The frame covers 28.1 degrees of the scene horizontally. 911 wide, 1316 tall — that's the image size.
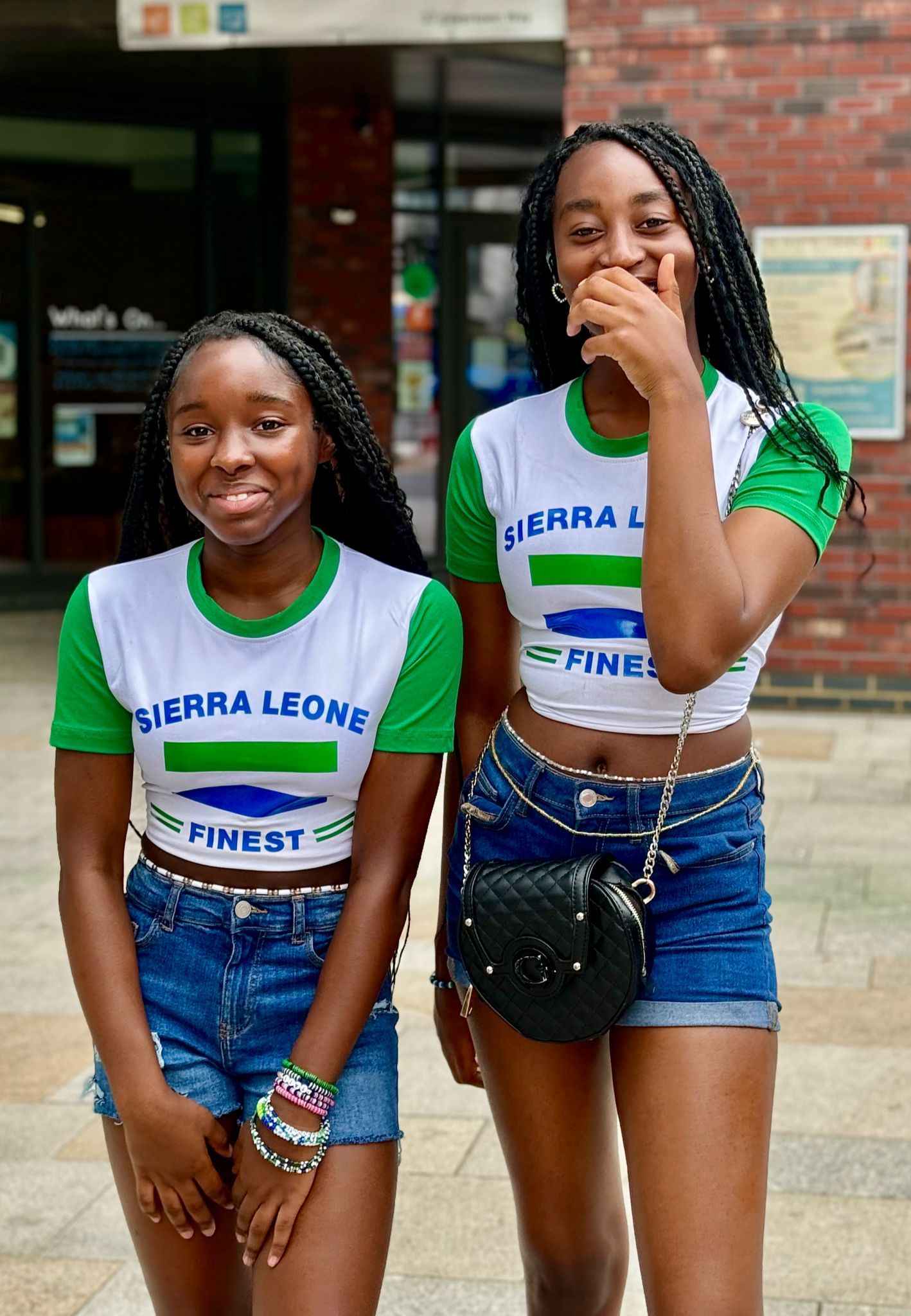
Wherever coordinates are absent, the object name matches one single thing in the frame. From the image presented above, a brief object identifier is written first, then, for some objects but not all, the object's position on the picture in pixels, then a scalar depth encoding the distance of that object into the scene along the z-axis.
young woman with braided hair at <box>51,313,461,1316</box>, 2.37
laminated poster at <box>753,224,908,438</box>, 9.27
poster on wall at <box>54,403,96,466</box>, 13.62
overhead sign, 9.37
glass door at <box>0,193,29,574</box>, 13.25
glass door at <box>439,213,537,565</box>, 13.90
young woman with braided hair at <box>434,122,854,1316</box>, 2.29
